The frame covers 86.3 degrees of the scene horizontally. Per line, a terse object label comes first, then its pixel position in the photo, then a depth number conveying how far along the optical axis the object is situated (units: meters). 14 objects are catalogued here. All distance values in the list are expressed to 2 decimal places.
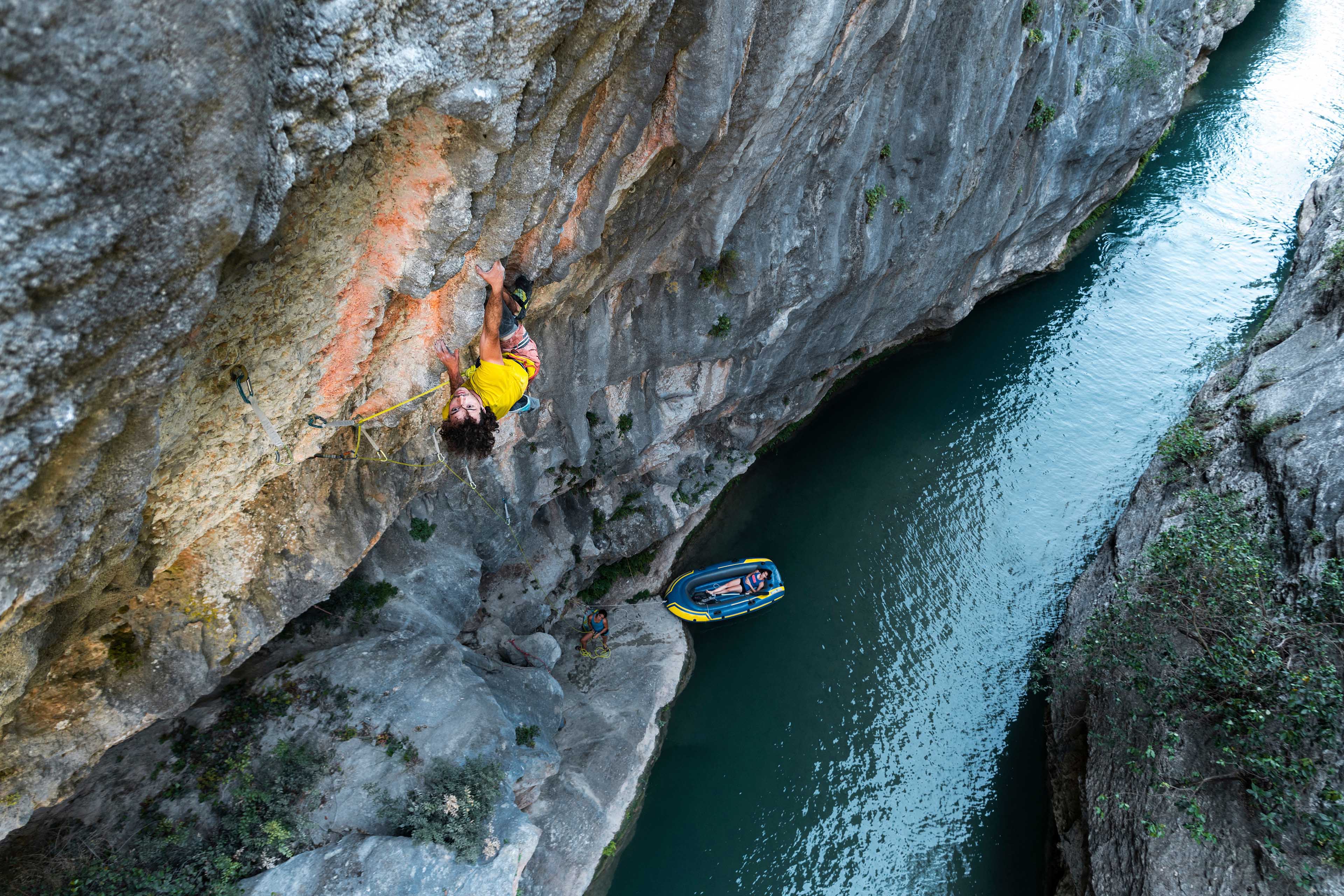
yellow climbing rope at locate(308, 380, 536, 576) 5.69
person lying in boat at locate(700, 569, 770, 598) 14.04
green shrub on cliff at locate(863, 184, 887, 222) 11.75
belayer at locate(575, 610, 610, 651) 13.52
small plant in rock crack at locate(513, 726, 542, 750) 10.05
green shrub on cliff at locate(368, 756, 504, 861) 8.57
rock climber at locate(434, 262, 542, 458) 5.74
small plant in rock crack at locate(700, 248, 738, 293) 10.69
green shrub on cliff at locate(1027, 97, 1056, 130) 14.54
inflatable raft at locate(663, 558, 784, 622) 14.09
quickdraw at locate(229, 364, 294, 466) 4.62
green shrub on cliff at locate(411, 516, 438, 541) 10.43
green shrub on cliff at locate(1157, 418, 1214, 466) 12.85
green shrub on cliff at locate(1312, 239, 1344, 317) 13.65
